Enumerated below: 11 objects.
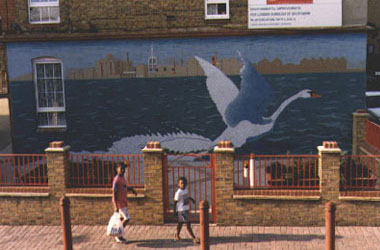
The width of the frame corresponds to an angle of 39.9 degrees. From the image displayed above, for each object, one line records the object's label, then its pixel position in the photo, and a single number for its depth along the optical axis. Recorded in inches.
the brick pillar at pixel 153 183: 448.1
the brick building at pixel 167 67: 666.2
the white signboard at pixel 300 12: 652.1
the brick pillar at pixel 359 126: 655.8
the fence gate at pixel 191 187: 454.3
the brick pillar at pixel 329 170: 436.1
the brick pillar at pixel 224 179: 441.4
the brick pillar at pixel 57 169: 461.4
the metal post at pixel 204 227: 368.8
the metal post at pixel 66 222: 391.1
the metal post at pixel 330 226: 357.7
